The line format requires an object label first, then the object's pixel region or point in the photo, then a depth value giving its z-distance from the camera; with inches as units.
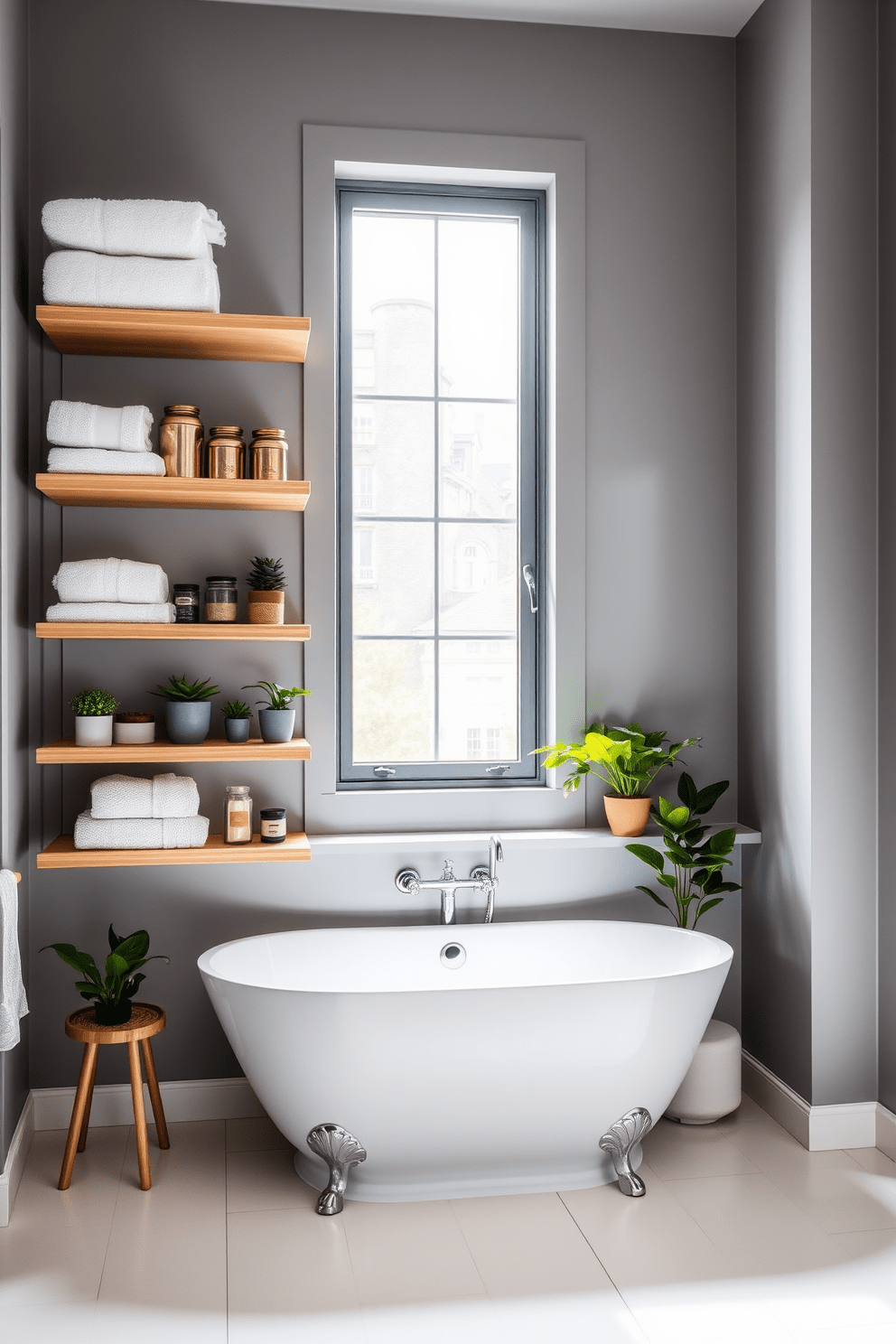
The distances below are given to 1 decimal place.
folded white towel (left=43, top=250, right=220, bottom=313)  95.8
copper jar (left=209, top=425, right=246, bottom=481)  102.2
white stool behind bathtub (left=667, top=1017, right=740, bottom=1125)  108.0
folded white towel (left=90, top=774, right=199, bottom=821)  100.0
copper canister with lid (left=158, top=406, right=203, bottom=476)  101.1
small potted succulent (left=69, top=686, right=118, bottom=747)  101.1
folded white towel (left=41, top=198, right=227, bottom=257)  94.7
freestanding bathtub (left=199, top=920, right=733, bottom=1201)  88.1
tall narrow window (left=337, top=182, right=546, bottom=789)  117.7
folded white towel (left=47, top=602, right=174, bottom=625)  98.2
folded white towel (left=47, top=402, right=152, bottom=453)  96.7
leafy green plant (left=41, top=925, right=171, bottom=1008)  98.1
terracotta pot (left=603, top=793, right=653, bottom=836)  112.9
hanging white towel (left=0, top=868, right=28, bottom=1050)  88.4
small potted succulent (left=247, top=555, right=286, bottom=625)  105.6
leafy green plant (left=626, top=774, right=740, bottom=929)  109.5
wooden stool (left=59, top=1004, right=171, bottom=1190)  95.4
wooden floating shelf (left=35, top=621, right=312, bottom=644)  97.6
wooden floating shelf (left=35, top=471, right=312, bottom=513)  96.7
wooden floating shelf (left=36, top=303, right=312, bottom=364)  96.2
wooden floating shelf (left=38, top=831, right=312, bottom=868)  98.6
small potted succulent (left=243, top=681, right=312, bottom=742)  106.0
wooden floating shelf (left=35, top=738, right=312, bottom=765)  98.4
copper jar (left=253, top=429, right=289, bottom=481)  103.4
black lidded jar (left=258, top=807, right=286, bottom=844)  104.8
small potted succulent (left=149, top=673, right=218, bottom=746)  103.7
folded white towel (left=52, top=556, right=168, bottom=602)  98.1
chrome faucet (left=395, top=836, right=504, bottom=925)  110.2
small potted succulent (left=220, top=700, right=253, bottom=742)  106.0
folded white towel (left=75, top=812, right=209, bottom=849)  99.9
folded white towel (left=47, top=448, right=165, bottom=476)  97.0
